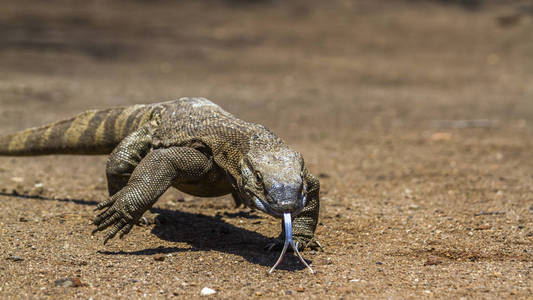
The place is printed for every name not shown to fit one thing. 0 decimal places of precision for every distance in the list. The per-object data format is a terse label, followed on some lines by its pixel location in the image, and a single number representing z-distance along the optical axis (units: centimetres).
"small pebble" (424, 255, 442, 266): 937
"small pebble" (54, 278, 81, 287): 823
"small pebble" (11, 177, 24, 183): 1449
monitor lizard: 845
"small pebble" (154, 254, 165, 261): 942
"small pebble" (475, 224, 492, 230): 1125
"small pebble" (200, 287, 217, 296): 811
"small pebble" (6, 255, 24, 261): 915
